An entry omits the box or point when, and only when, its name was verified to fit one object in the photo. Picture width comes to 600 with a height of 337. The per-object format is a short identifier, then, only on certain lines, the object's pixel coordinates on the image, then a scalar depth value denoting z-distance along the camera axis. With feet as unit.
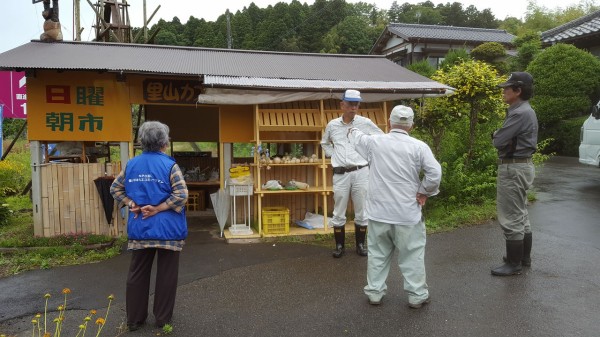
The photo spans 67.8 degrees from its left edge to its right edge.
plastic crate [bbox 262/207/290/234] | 24.43
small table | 24.36
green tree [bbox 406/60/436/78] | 56.44
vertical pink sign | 33.83
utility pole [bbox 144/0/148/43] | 48.57
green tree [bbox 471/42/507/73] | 67.41
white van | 34.50
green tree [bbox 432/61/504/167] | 28.27
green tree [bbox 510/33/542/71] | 60.54
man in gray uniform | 16.62
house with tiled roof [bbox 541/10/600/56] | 55.63
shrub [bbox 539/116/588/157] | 53.06
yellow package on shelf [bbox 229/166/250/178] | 24.75
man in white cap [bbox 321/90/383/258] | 20.20
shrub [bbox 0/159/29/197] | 34.63
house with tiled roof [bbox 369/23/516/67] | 80.74
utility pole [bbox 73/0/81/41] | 44.55
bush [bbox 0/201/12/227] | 28.27
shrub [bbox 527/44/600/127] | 50.90
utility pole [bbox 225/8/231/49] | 70.52
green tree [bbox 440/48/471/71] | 57.09
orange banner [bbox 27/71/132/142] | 23.61
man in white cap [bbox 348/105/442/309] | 14.17
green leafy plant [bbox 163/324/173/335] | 13.07
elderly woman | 12.83
